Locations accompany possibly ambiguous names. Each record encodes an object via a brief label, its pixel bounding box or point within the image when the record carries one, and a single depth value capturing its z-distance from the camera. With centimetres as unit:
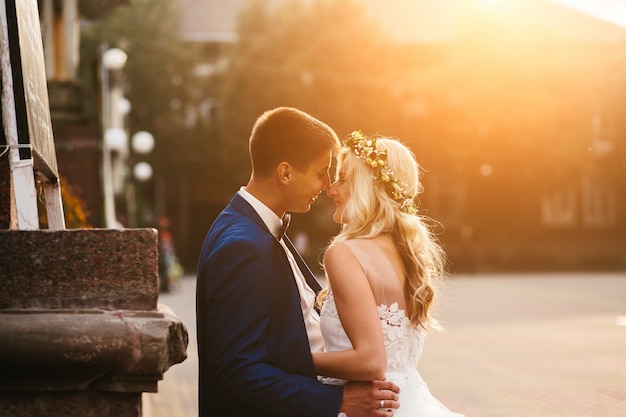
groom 298
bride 323
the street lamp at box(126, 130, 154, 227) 2734
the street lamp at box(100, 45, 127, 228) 1958
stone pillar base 260
